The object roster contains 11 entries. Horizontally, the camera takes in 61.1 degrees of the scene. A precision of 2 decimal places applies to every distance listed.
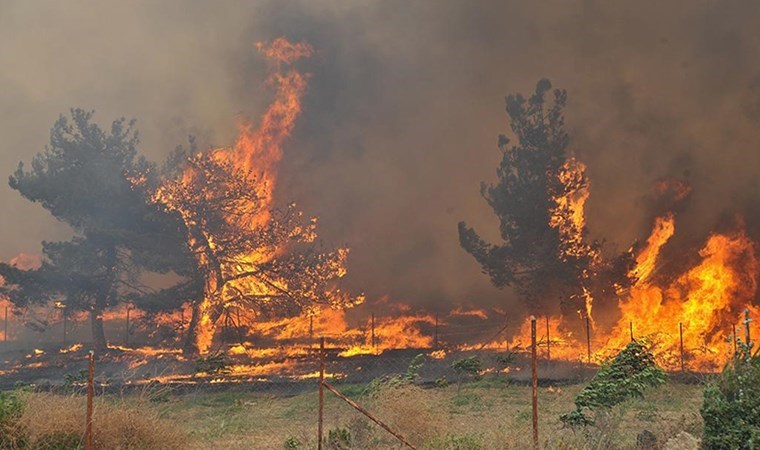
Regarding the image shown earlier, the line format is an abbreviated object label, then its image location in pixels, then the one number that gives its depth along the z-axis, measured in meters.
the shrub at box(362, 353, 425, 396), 13.99
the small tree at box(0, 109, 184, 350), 36.75
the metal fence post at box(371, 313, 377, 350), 37.01
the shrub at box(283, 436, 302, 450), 12.87
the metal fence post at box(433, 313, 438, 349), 37.28
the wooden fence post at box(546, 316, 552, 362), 30.85
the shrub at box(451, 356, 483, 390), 26.97
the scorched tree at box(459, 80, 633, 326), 35.78
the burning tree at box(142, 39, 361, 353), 36.47
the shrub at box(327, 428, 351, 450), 13.02
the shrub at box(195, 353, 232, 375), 29.67
